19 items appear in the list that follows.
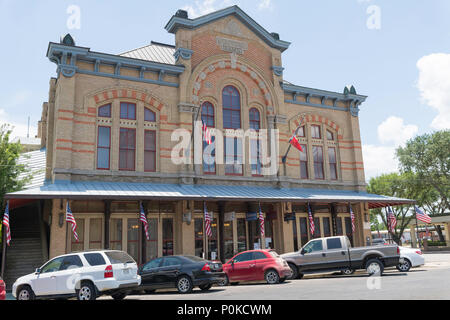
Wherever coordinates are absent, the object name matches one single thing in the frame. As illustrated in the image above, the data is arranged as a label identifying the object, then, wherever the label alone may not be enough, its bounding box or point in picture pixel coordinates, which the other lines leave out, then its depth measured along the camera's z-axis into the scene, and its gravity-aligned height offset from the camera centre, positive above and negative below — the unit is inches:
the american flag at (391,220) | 938.7 +15.1
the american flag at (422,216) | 1017.5 +24.0
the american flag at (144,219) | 707.4 +25.7
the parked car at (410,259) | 706.2 -59.2
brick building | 745.0 +180.4
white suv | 455.2 -48.5
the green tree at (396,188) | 1935.3 +190.7
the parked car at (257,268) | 605.6 -57.0
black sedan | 530.3 -54.6
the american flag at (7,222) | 588.6 +23.2
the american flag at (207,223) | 750.5 +16.4
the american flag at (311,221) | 863.7 +16.7
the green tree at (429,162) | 1830.7 +296.3
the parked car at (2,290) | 420.2 -54.6
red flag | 892.0 +192.6
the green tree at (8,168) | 751.1 +132.2
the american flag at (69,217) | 646.2 +29.4
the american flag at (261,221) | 807.3 +18.4
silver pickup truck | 637.3 -47.6
